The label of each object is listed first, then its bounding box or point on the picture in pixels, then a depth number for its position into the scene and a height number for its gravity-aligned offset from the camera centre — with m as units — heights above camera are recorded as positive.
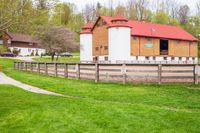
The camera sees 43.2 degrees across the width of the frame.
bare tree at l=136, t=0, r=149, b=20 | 73.92 +14.50
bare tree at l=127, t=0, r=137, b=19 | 72.77 +13.77
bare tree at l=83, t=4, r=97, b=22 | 85.87 +15.00
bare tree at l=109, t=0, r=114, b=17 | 77.48 +14.45
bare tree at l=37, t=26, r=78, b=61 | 43.54 +2.83
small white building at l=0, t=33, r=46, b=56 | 63.65 +3.02
